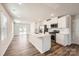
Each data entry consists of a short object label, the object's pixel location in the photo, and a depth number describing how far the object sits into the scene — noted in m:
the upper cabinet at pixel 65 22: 1.37
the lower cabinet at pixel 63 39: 1.29
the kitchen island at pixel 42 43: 1.33
